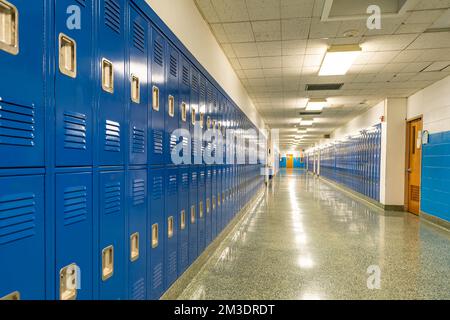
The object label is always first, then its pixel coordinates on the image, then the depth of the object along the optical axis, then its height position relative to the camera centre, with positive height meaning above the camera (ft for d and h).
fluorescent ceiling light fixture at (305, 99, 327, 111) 26.43 +5.28
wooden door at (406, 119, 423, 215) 21.57 -0.46
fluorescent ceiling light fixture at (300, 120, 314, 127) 40.26 +5.21
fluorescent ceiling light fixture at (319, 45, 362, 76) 13.87 +5.26
